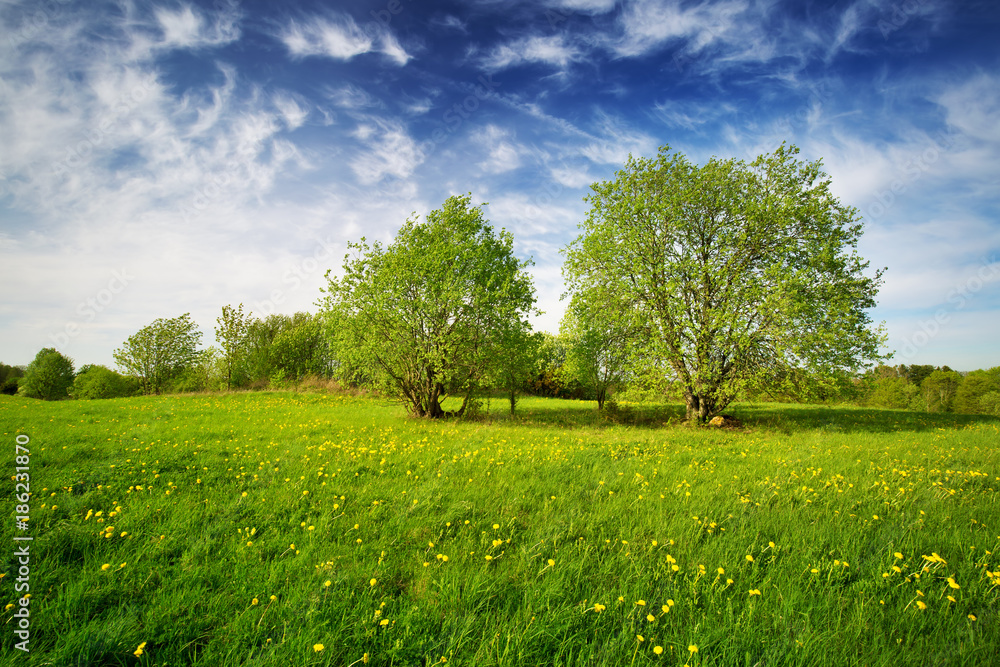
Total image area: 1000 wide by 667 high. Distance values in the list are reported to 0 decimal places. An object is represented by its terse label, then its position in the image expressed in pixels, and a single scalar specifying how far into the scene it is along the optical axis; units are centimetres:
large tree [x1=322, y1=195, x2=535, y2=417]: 1666
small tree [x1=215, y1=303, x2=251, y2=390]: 3544
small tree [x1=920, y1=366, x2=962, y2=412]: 6256
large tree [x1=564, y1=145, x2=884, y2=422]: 1576
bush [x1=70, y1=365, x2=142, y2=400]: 4144
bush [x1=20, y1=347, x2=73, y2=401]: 4450
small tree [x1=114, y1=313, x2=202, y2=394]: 4384
